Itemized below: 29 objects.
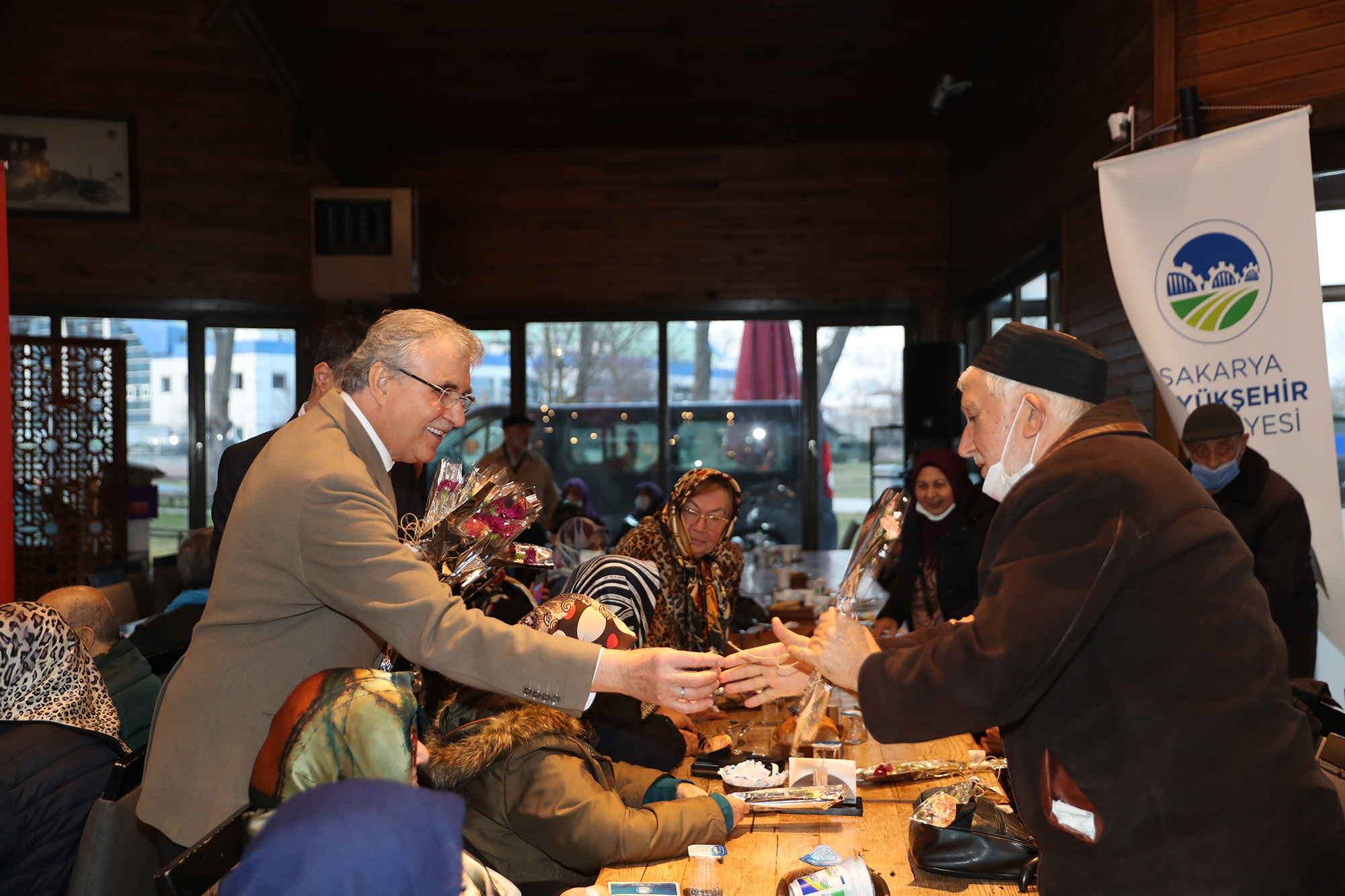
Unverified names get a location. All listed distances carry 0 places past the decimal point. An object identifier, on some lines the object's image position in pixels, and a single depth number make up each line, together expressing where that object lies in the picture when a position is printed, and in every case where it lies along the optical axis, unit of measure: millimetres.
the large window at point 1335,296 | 4312
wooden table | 1946
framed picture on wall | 8562
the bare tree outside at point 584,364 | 9445
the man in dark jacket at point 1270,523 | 3658
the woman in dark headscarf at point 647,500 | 8391
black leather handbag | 1931
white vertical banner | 3777
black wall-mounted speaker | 8000
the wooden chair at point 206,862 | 1482
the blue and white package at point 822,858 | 1916
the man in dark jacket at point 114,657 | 2994
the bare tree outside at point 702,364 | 9422
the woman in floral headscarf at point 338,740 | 1495
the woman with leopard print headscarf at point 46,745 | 2166
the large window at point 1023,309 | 6324
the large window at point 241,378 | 9227
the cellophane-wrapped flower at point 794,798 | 2299
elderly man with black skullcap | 1481
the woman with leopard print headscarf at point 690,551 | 3539
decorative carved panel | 7418
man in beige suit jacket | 1794
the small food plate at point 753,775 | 2508
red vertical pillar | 3400
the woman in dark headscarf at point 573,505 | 7434
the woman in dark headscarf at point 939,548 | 4582
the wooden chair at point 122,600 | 4707
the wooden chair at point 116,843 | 2023
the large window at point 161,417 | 9156
